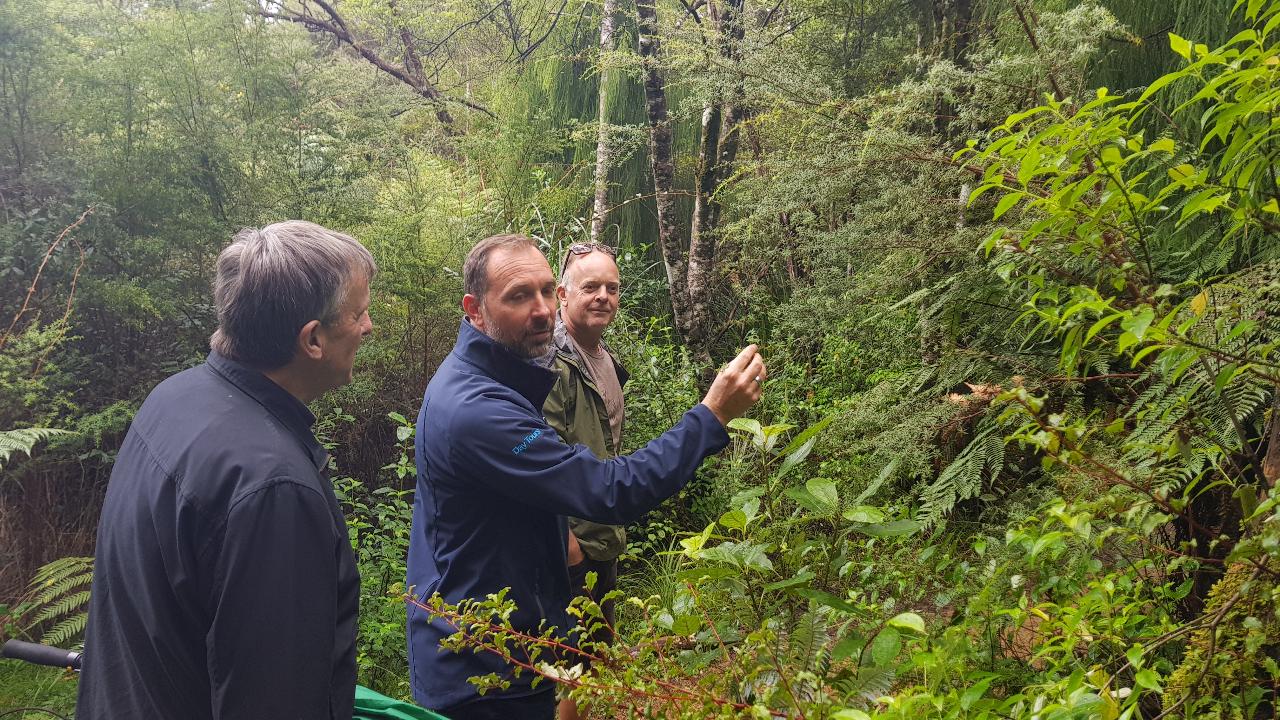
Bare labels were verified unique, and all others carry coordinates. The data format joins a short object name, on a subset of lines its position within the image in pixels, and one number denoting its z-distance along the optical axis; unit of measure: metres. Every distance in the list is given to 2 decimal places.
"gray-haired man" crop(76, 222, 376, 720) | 1.50
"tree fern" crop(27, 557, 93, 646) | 4.73
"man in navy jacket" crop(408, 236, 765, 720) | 2.15
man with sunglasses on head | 3.37
